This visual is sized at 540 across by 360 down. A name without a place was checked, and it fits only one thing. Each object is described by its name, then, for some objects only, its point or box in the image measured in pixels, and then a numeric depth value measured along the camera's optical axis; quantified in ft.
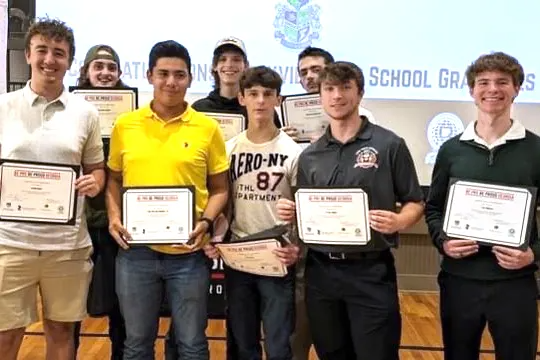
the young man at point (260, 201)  7.98
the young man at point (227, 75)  9.80
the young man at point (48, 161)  7.43
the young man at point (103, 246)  9.13
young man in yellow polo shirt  7.63
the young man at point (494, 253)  7.08
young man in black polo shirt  7.24
